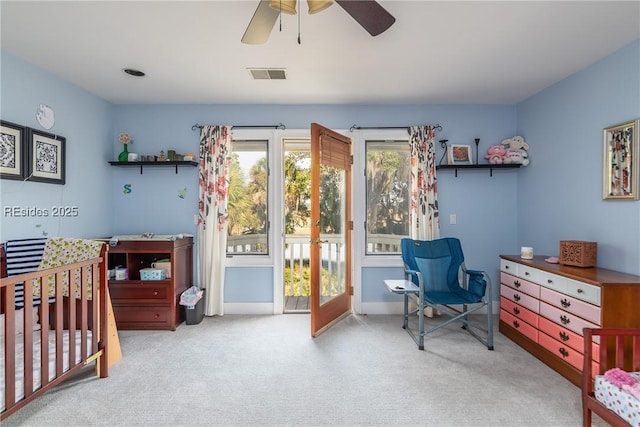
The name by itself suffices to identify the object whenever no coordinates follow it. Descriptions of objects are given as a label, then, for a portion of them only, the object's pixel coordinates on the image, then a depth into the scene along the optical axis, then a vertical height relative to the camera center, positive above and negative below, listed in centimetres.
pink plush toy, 348 +68
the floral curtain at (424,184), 353 +34
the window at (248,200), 372 +15
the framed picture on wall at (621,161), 226 +41
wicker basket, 246 -34
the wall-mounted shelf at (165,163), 346 +57
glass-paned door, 305 -17
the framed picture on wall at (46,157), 260 +50
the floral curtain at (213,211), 352 +1
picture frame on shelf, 358 +69
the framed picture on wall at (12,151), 238 +50
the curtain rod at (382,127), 364 +104
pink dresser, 201 -71
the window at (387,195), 374 +22
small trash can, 328 -103
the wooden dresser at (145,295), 314 -88
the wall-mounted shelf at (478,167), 344 +54
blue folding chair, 300 -61
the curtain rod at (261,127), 363 +103
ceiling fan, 153 +106
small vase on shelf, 348 +65
